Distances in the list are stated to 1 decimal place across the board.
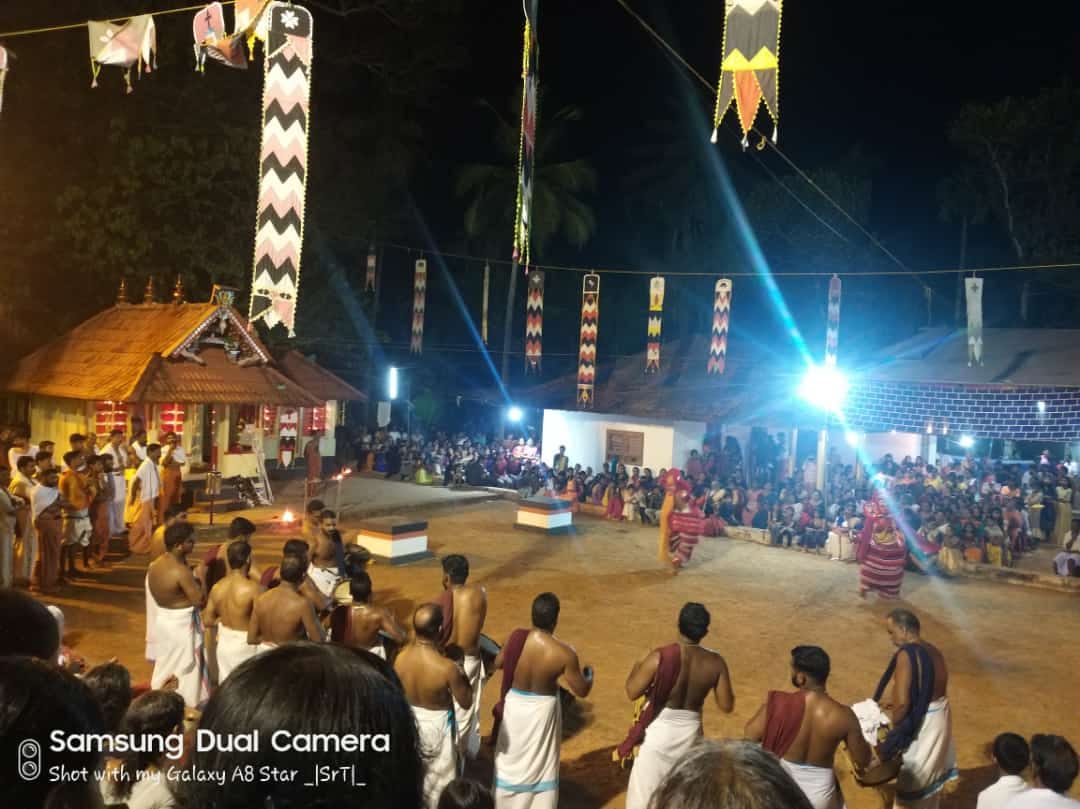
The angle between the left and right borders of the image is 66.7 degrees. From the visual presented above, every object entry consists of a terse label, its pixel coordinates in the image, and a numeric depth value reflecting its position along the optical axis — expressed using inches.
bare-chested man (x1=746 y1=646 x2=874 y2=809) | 185.3
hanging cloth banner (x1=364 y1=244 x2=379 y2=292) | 1075.9
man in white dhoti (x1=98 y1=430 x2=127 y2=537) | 529.0
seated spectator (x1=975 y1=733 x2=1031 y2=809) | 172.1
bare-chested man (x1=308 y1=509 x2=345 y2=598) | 346.3
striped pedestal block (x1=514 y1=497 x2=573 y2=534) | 661.3
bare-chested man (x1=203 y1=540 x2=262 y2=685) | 261.6
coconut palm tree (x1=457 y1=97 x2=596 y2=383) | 1277.1
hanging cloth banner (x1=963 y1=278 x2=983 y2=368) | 714.2
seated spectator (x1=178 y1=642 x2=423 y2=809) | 53.8
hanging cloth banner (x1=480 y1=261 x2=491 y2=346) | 1113.4
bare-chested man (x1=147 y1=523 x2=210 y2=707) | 276.1
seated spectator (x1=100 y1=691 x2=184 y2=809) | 130.0
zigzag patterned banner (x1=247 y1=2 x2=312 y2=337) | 366.0
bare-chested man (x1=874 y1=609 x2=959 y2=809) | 213.0
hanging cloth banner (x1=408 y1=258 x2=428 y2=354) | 1033.5
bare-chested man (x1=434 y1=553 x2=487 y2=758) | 256.2
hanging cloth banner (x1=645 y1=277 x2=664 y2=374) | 885.8
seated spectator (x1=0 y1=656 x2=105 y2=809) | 64.9
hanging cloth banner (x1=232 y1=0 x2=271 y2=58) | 358.6
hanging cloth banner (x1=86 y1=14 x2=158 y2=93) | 394.0
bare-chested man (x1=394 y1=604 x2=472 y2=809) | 200.7
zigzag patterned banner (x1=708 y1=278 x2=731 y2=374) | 852.6
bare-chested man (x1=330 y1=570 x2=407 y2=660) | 245.9
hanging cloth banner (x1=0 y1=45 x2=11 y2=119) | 400.8
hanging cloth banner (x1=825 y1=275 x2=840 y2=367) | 792.3
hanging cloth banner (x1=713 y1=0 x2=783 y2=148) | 322.0
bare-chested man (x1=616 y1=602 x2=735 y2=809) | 208.7
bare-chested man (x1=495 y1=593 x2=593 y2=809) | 212.4
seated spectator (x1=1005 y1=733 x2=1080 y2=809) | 165.0
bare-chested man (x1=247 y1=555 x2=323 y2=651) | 236.1
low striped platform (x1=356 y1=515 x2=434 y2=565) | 528.1
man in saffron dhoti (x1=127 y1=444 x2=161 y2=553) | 509.7
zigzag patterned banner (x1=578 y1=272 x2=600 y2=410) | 864.9
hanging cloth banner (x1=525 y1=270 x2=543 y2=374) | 922.7
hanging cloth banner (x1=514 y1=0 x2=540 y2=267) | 348.2
